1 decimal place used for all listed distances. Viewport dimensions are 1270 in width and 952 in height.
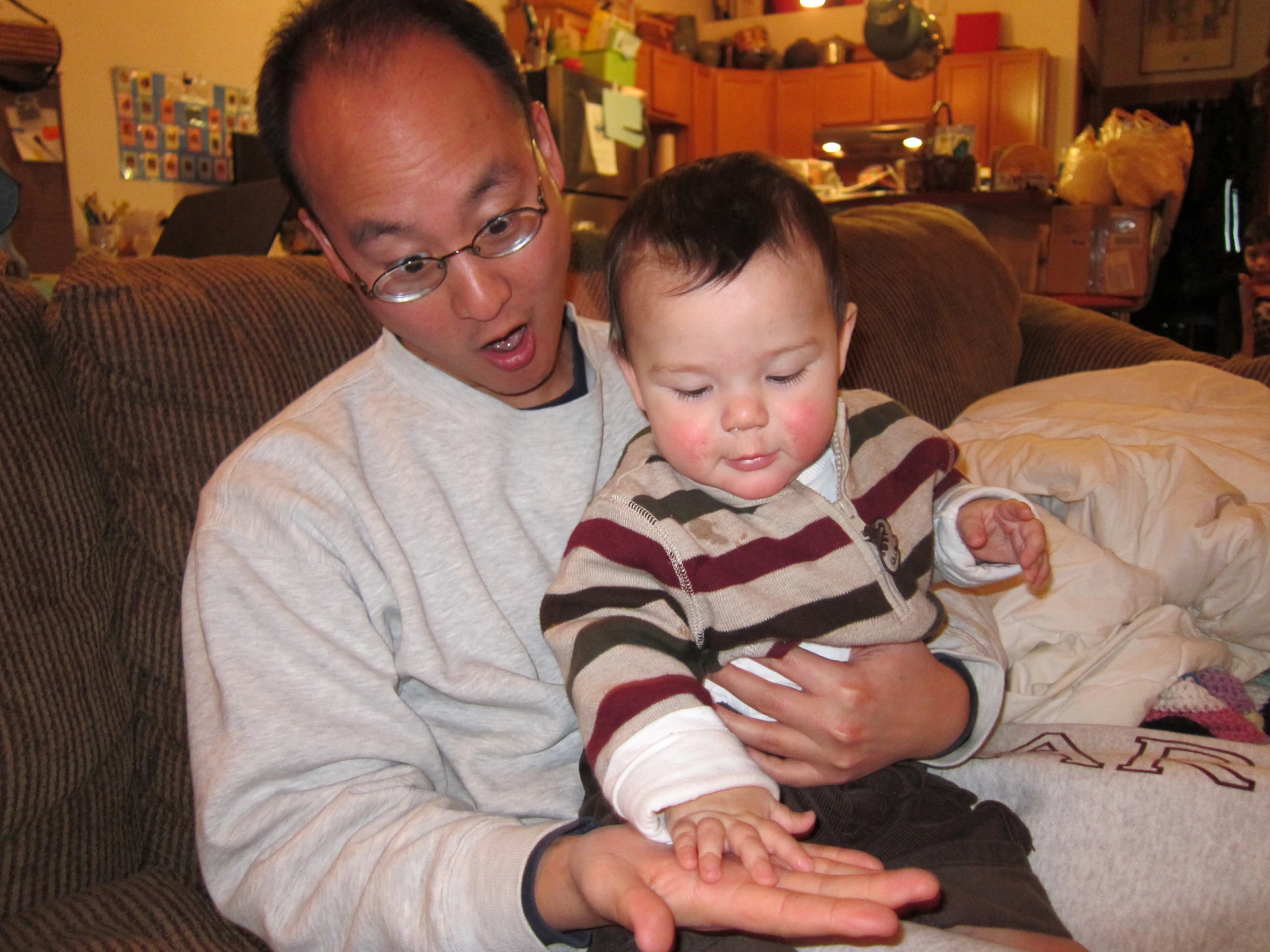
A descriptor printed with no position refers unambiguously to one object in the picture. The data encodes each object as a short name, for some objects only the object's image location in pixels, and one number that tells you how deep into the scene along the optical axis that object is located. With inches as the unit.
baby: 34.7
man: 32.9
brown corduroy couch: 37.5
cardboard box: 199.0
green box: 222.5
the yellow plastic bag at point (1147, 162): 196.1
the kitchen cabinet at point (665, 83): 296.0
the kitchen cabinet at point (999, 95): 297.9
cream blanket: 50.5
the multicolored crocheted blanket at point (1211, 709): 48.1
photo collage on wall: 158.1
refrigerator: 196.9
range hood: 284.2
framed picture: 331.9
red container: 303.3
